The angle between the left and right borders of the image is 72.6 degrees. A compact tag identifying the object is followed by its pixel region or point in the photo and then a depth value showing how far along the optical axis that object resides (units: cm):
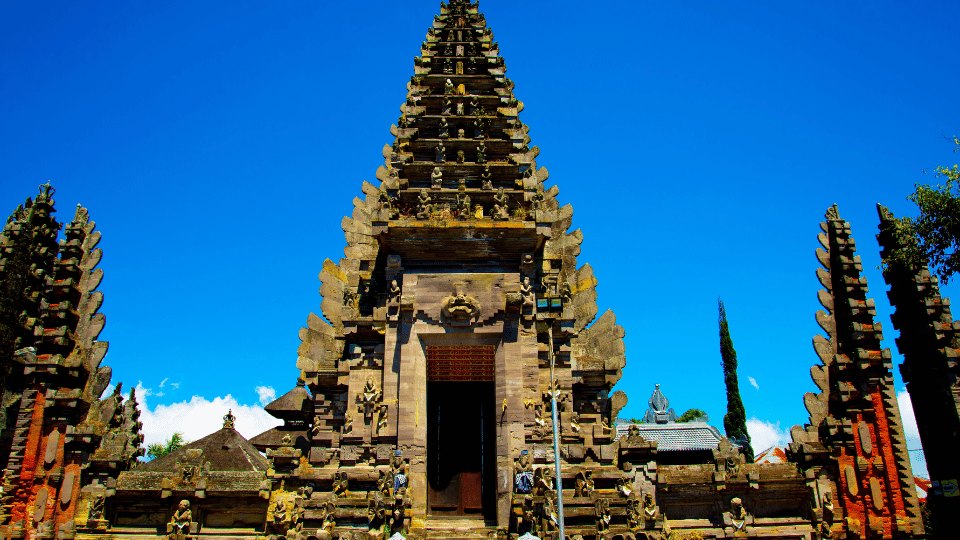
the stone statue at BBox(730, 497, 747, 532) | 1544
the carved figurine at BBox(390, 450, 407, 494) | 1391
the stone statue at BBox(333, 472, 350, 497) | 1423
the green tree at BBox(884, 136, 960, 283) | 1705
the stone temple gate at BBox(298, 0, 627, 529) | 1488
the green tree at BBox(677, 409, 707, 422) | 5991
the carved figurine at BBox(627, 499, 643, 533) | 1398
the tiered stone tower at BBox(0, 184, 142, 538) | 1644
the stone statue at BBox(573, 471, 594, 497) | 1412
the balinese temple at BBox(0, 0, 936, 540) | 1449
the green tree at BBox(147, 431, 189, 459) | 5318
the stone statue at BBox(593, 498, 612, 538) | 1380
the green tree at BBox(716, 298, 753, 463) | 4375
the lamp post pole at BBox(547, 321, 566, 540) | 1202
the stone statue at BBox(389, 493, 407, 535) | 1366
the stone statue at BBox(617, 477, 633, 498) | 1439
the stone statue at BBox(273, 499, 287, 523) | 1507
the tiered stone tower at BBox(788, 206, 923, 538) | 1598
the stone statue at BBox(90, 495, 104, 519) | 1553
